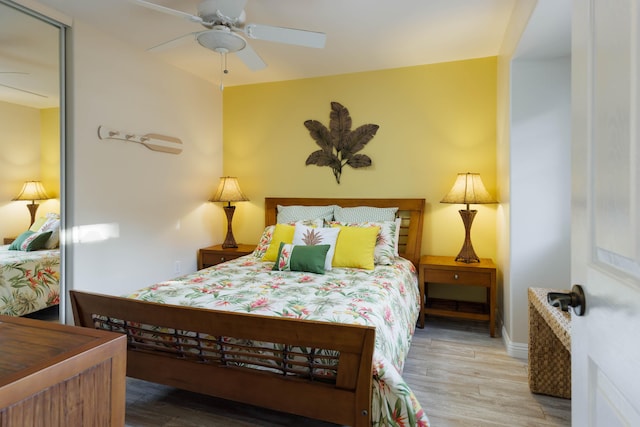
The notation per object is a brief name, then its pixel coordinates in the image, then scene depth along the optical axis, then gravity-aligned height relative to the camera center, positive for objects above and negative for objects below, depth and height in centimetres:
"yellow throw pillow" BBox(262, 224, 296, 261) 313 -25
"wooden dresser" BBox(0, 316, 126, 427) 65 -33
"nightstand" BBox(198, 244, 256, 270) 376 -46
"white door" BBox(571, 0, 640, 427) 59 +0
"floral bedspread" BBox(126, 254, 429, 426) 146 -51
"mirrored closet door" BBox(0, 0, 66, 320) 228 +44
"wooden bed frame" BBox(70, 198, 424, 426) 148 -69
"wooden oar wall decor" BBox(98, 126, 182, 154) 288 +66
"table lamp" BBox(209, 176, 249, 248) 395 +16
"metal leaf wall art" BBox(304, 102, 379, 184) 373 +77
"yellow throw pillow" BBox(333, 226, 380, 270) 289 -31
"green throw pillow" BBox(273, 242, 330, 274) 273 -37
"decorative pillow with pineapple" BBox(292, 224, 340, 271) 295 -22
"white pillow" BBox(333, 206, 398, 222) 342 -3
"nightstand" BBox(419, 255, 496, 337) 298 -60
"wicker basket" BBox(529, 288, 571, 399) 210 -90
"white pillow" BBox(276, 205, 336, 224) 361 -2
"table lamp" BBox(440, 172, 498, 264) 308 +12
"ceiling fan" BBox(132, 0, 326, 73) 191 +106
